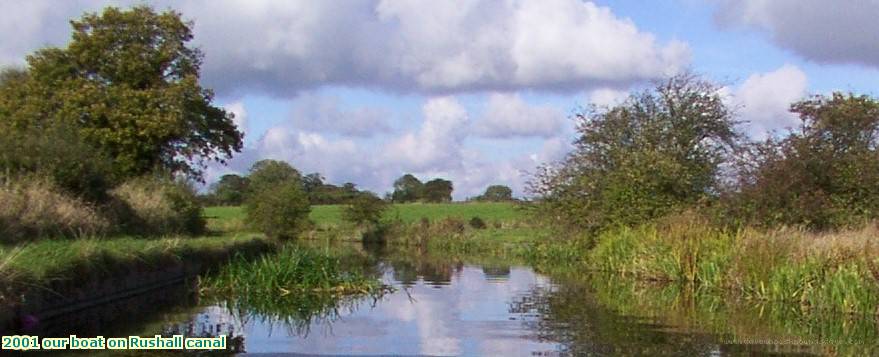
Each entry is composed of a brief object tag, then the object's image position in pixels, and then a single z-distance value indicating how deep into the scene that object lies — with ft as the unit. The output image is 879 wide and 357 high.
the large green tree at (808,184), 103.86
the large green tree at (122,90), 131.85
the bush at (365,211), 237.25
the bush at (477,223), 236.43
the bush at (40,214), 72.90
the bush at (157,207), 104.31
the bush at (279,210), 218.38
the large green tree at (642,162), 129.70
